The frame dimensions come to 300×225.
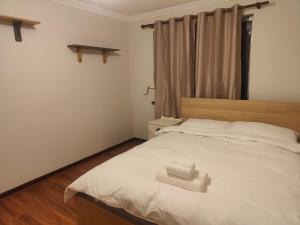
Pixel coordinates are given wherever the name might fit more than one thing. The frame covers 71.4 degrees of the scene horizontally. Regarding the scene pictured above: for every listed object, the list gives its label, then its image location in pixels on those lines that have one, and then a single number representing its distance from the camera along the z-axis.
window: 2.78
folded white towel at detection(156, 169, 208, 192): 1.34
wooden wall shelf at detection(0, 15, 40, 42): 2.15
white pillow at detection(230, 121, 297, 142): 2.17
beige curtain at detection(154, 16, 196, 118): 3.12
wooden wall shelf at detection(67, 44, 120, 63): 2.88
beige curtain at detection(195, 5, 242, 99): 2.73
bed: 1.17
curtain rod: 2.51
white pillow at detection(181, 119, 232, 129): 2.60
